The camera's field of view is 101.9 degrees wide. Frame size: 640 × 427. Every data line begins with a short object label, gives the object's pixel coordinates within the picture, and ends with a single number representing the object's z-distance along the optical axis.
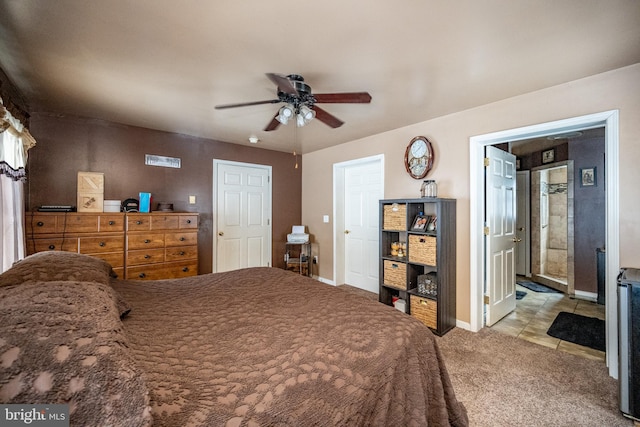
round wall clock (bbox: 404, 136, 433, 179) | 3.09
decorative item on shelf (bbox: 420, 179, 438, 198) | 2.93
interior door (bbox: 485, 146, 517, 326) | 2.89
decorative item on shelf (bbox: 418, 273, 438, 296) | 2.88
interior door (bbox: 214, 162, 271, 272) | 4.13
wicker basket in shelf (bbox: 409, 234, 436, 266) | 2.76
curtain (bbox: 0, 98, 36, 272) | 1.90
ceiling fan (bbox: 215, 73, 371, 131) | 1.94
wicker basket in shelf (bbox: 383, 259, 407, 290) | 3.02
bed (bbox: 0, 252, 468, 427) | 0.60
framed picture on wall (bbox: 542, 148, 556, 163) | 4.40
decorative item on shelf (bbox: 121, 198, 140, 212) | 3.10
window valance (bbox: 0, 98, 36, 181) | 1.83
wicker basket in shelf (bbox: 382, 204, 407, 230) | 3.04
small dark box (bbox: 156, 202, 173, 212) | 3.40
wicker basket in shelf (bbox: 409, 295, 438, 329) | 2.73
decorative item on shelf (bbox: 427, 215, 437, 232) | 2.86
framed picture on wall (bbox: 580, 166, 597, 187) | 3.85
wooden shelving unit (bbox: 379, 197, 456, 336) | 2.71
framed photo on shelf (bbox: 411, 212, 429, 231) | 2.92
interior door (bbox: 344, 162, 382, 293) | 4.09
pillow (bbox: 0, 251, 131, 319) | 1.08
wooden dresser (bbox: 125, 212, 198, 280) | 2.96
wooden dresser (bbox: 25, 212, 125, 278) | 2.53
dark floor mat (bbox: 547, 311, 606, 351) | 2.54
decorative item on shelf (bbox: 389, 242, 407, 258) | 3.22
